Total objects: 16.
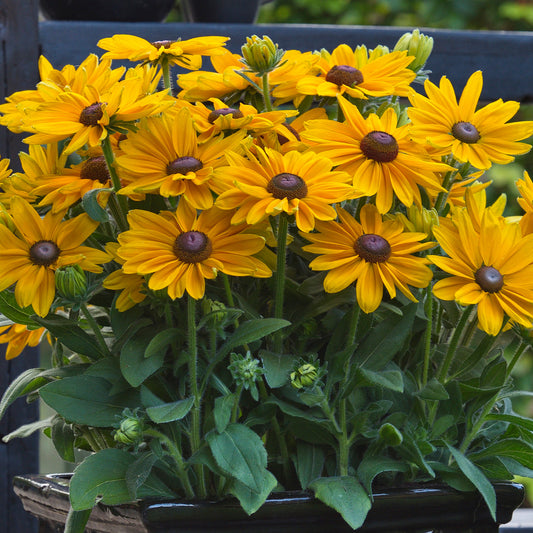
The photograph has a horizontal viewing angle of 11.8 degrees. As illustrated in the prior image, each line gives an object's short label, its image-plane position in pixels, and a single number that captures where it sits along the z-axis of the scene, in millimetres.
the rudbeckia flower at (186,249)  1435
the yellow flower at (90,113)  1461
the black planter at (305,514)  1460
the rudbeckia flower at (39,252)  1469
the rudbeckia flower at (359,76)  1520
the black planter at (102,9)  2015
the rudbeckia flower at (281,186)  1435
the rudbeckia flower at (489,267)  1449
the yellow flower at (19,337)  1597
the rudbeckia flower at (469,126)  1489
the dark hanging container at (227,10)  2125
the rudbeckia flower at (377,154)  1473
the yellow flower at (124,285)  1475
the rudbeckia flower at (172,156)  1459
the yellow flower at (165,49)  1546
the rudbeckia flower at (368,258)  1455
